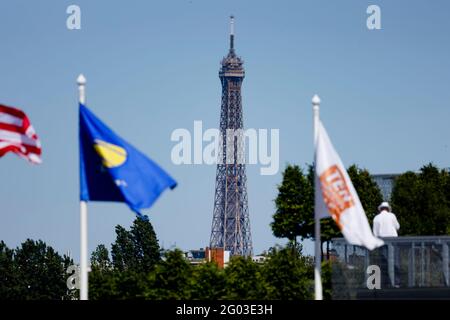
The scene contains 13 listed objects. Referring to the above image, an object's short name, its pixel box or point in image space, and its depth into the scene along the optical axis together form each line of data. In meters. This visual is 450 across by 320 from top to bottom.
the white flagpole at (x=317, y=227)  35.06
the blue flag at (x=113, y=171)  33.19
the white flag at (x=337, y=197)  34.41
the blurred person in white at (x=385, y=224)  43.72
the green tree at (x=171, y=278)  54.44
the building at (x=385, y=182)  110.74
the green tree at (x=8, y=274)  166.75
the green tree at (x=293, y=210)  81.56
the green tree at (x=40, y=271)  167.62
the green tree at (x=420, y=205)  80.94
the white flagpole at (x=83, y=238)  33.47
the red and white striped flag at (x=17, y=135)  34.19
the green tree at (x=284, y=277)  55.44
